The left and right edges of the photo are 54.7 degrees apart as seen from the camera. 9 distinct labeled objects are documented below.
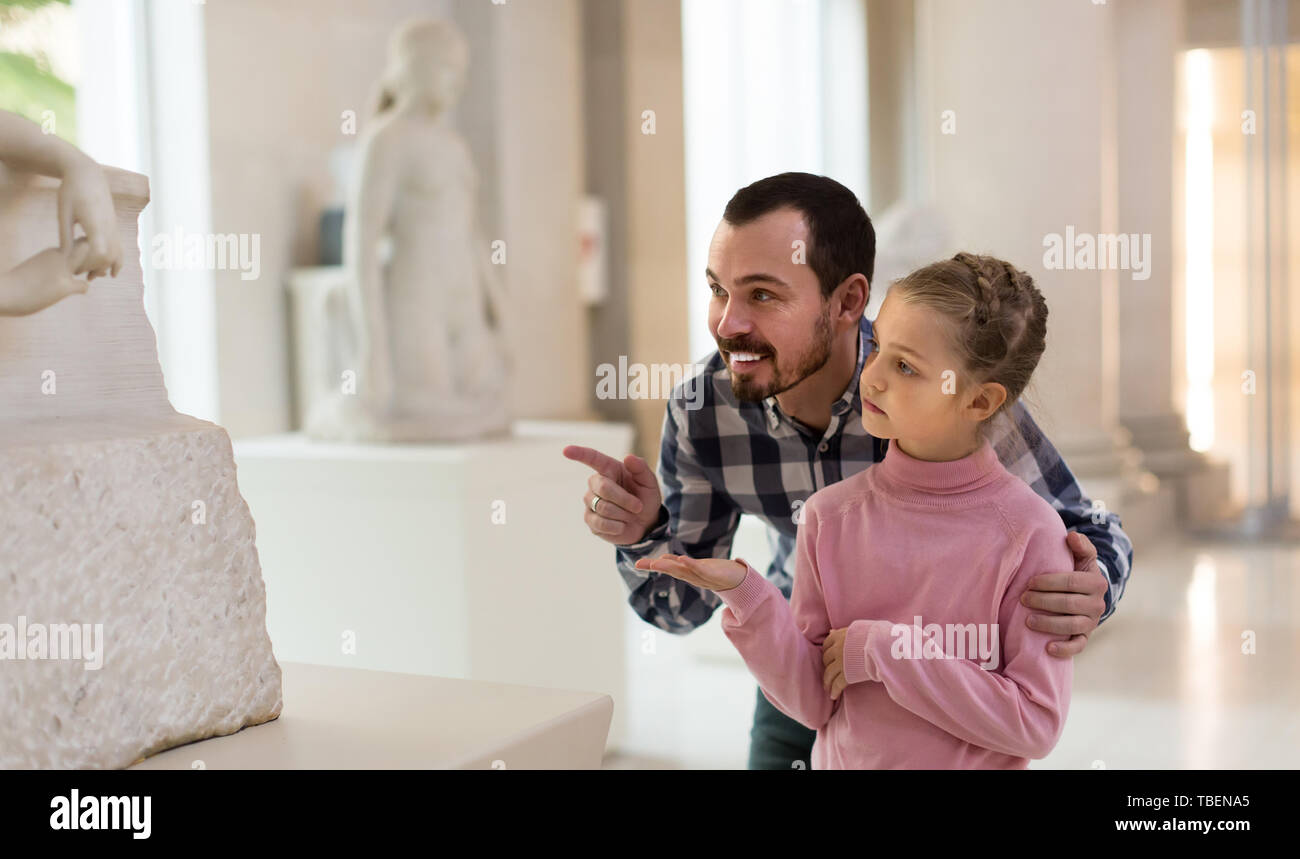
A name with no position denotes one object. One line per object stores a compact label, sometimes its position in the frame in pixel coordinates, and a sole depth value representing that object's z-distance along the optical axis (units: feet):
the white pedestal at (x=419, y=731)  4.19
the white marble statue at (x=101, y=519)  4.01
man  5.65
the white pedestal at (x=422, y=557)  12.30
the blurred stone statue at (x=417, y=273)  13.78
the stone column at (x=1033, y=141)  22.52
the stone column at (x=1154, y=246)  29.14
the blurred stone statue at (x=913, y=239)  21.04
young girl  4.87
